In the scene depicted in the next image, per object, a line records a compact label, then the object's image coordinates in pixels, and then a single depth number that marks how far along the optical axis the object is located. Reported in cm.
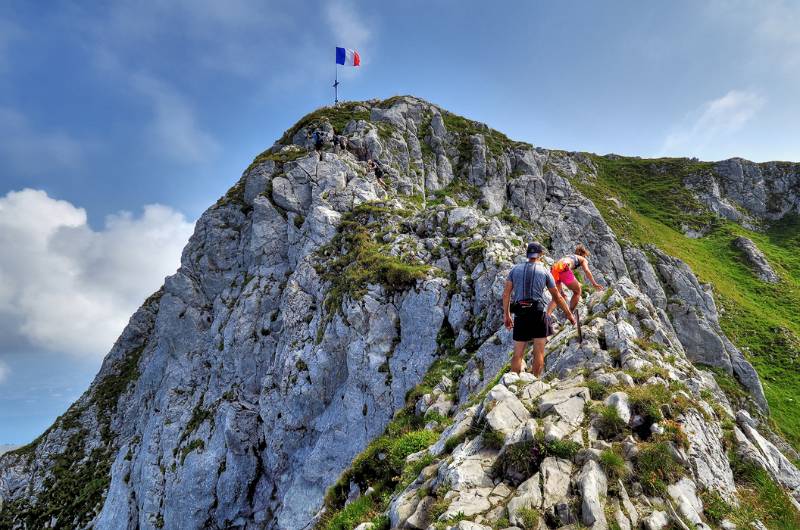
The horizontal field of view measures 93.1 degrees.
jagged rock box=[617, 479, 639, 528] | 613
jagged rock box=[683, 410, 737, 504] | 738
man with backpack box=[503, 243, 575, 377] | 1089
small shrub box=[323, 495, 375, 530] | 942
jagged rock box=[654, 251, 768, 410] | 3709
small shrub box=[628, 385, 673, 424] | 802
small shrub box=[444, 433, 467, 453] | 916
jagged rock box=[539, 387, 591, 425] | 844
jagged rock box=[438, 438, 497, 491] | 739
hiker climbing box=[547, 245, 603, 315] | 1497
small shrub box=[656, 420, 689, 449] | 764
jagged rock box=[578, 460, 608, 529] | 596
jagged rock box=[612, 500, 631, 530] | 594
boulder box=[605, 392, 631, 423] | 808
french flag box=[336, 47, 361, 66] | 5094
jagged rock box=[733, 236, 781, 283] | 5288
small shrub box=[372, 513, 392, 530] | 776
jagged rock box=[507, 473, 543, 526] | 626
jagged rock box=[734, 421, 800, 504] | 830
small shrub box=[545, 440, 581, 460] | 719
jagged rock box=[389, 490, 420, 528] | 746
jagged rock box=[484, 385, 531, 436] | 842
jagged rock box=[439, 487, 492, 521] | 668
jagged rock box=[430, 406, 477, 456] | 944
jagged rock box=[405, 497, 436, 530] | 702
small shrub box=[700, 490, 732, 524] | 669
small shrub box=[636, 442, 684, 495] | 676
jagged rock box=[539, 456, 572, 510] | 646
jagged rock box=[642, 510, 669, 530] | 598
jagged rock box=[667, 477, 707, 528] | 634
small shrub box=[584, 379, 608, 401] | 927
